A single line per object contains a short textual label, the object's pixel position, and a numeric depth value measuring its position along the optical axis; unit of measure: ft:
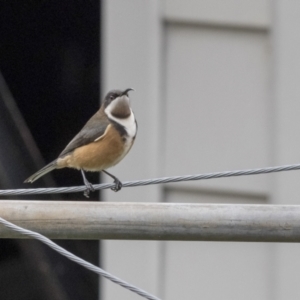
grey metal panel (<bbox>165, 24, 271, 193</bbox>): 32.91
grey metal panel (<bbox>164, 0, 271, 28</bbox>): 31.86
